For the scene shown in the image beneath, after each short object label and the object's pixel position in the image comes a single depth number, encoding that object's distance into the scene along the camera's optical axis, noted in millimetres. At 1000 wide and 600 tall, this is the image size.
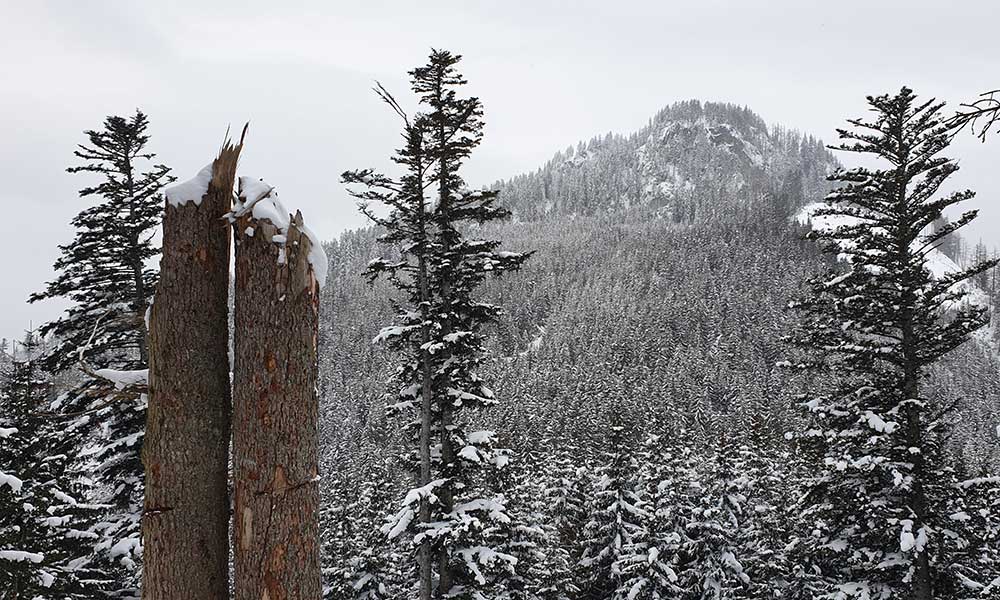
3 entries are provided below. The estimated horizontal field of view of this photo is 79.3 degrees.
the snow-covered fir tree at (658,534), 20203
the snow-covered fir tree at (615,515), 22203
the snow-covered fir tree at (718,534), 21062
